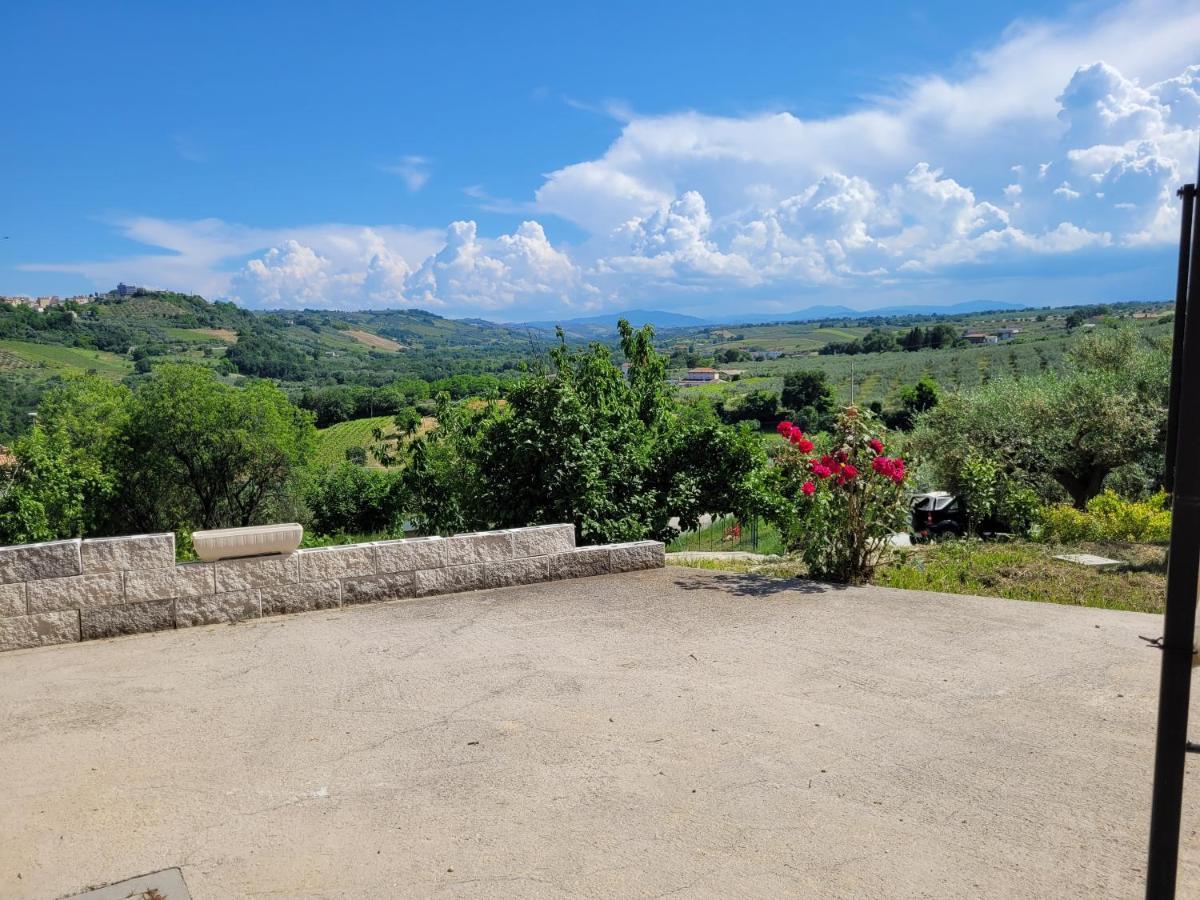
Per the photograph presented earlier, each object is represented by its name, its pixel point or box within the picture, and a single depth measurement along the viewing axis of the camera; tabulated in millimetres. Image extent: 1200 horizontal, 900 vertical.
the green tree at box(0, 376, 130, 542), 25922
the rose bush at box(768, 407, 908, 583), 7453
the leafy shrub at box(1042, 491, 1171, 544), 11656
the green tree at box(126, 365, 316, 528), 34844
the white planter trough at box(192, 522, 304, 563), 6172
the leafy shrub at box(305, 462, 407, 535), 46094
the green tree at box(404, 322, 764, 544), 8758
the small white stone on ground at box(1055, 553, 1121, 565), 8969
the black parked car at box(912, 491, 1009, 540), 17359
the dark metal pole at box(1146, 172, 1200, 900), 1909
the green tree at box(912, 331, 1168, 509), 19141
